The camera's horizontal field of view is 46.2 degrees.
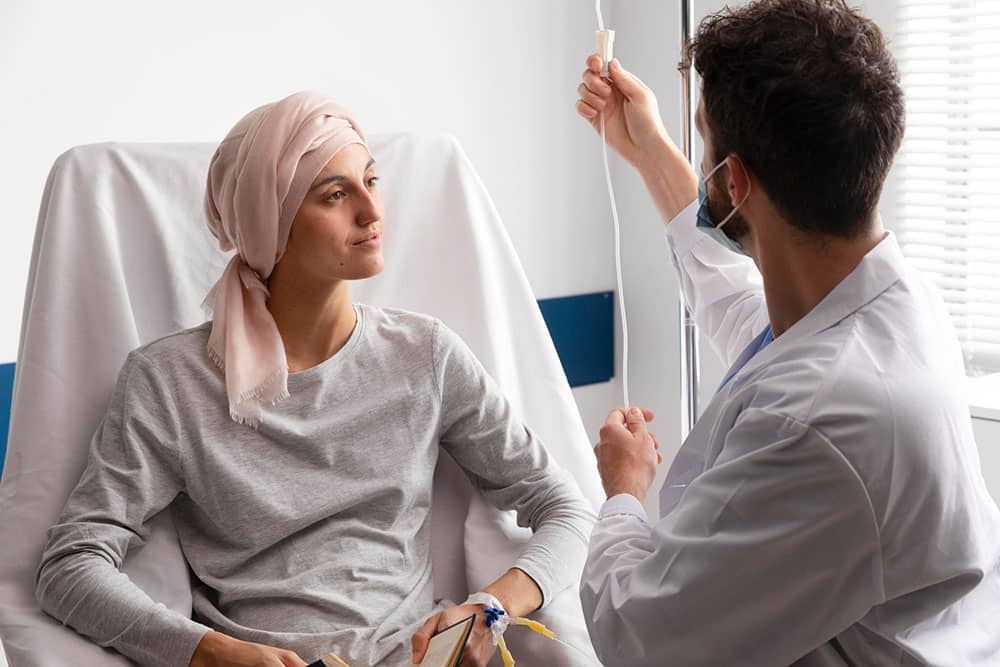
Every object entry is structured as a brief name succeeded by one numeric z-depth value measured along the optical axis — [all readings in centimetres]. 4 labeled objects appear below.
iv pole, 209
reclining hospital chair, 169
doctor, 109
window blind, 240
